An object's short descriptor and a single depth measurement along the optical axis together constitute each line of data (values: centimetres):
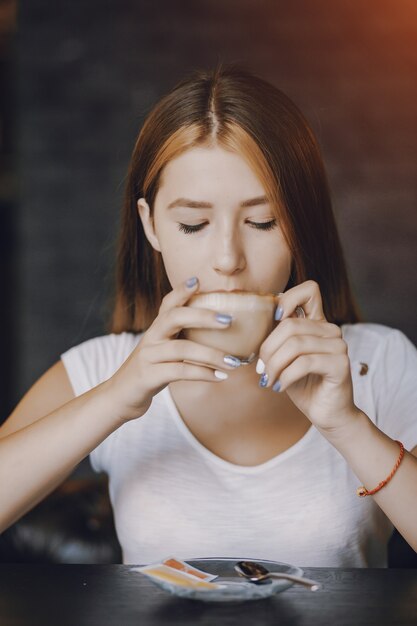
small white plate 108
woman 131
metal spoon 111
